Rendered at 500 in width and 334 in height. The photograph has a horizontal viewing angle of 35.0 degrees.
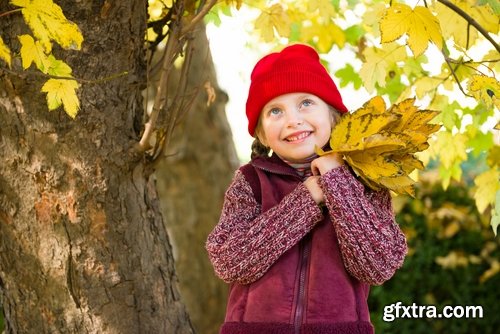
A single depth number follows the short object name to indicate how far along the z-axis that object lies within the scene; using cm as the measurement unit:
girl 216
